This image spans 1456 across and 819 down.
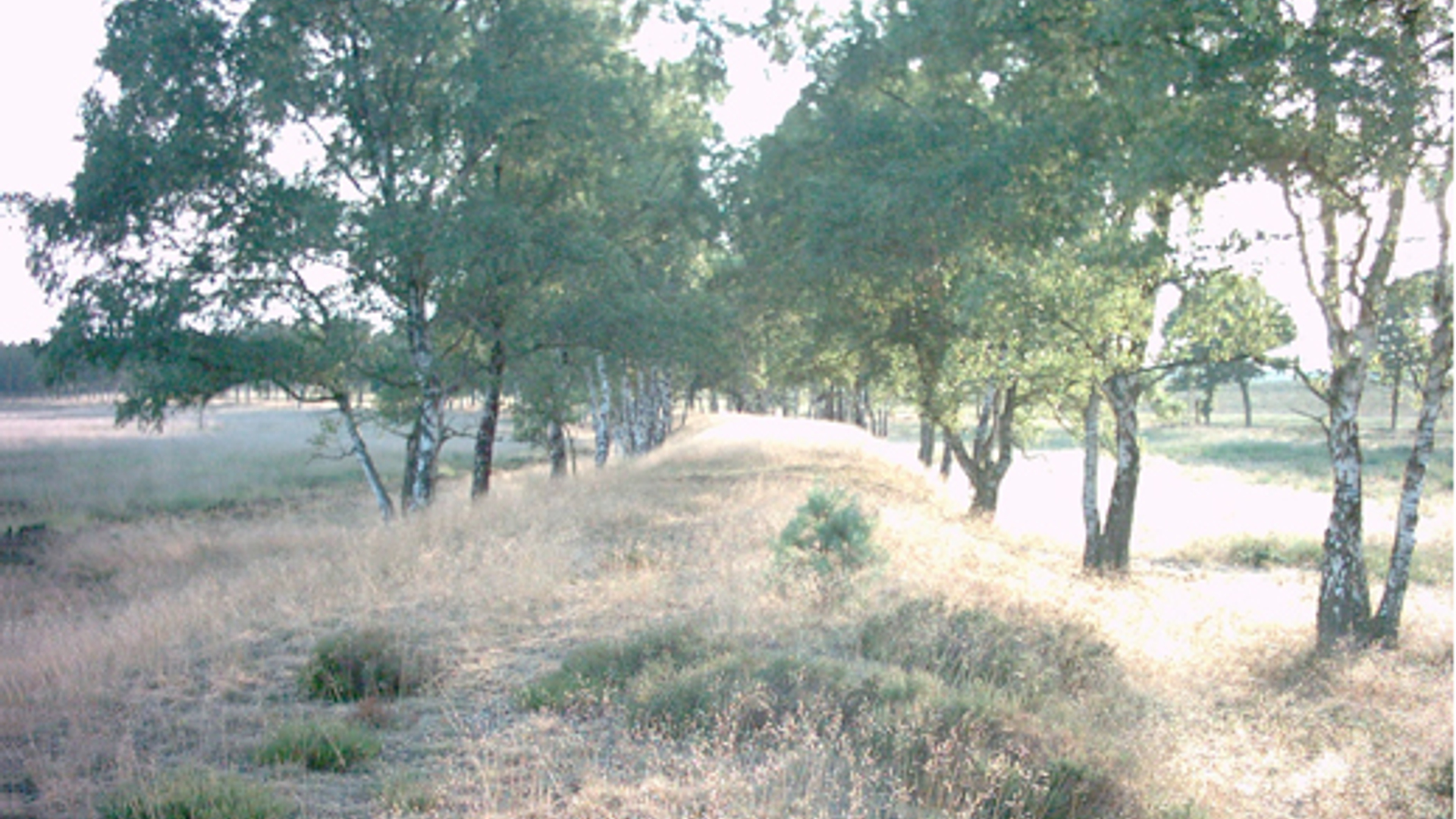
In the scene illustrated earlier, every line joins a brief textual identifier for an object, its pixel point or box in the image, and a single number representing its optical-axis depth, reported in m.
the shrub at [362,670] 6.93
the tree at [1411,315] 11.32
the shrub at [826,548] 9.47
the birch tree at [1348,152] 9.98
